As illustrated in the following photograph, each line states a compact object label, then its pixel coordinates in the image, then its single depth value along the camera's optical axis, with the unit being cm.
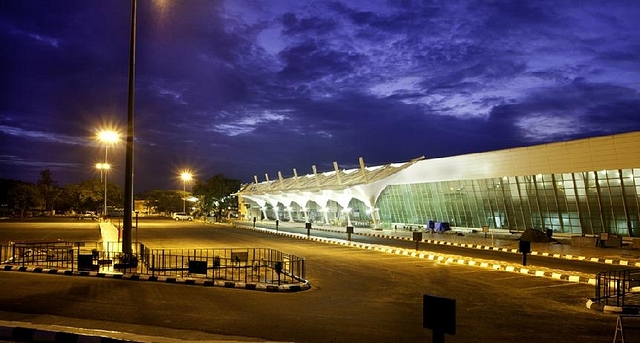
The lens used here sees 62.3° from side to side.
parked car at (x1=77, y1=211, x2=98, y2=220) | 8952
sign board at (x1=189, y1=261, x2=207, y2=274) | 1700
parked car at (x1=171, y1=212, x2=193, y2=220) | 9859
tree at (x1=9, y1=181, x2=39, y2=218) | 11325
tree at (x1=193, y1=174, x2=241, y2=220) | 10894
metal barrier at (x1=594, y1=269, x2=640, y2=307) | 1280
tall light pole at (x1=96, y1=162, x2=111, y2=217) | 5297
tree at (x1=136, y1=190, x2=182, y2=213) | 17200
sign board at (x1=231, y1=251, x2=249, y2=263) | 1966
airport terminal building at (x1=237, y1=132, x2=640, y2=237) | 3678
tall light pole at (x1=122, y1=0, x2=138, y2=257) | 1864
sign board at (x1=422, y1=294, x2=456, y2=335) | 660
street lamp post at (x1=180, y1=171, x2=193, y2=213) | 9425
